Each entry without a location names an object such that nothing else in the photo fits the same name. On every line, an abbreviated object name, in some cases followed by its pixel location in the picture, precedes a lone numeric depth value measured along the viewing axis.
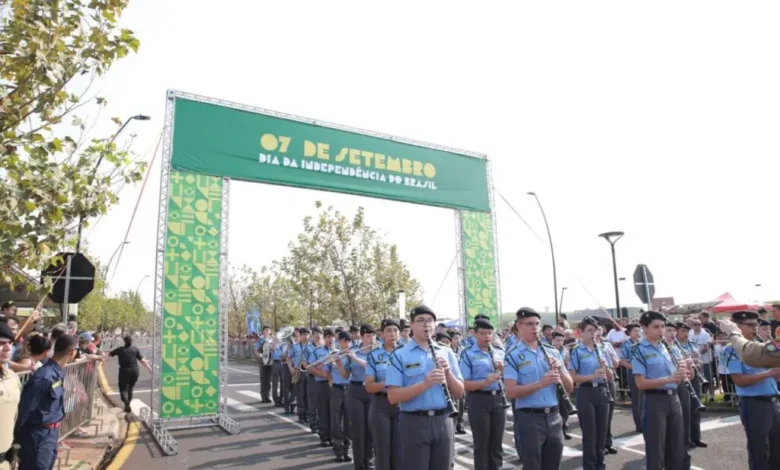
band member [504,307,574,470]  5.52
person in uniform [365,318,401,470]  6.88
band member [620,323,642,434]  9.67
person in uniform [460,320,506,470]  7.22
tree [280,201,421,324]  30.77
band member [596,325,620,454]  8.89
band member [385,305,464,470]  5.00
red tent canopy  24.02
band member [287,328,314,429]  12.86
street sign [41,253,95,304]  8.22
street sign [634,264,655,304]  12.61
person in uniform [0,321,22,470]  4.79
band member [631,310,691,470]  6.35
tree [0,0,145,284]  4.46
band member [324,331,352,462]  9.19
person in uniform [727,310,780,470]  6.19
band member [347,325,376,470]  8.21
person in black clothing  13.89
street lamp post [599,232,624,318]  15.77
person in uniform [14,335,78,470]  5.23
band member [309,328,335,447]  10.27
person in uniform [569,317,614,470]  7.60
